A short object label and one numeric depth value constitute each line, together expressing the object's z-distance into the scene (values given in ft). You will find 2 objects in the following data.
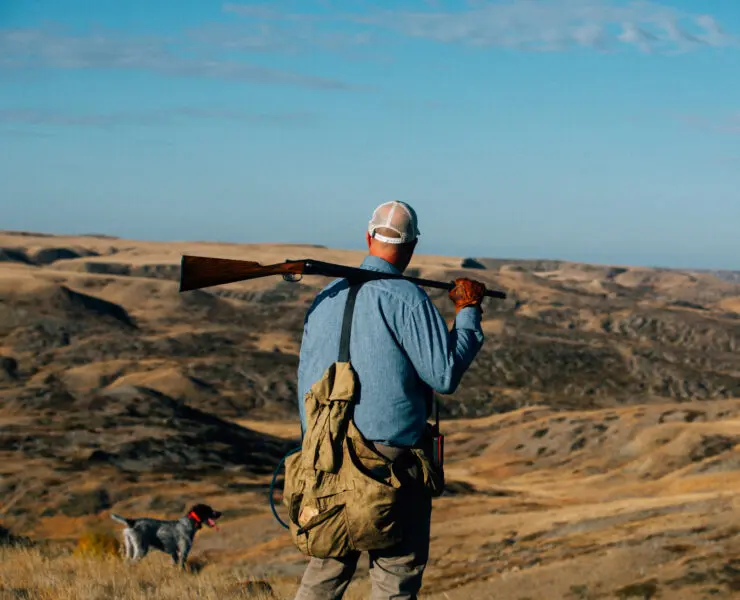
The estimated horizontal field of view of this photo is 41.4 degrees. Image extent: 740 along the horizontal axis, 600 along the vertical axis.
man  16.34
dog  43.45
